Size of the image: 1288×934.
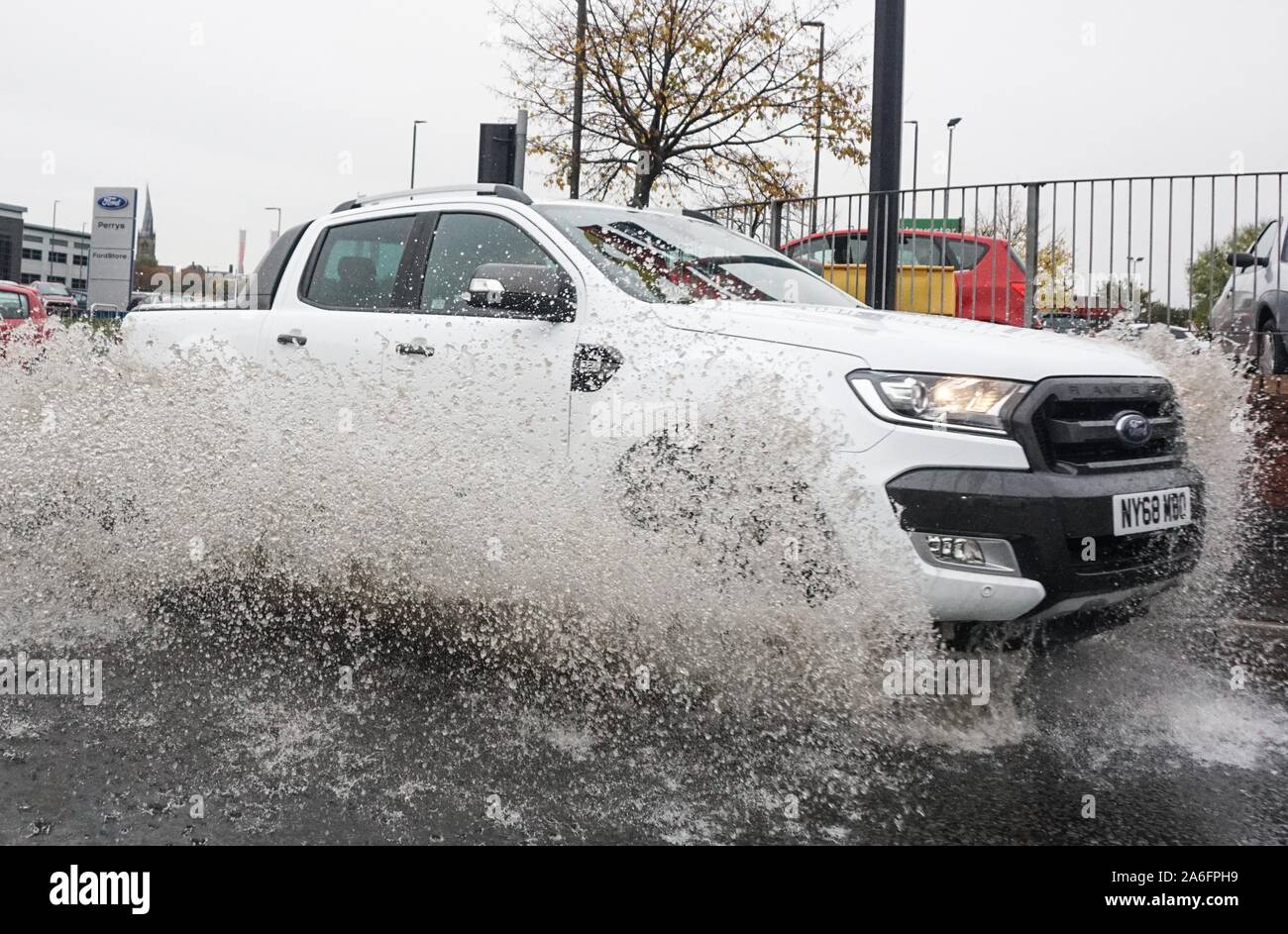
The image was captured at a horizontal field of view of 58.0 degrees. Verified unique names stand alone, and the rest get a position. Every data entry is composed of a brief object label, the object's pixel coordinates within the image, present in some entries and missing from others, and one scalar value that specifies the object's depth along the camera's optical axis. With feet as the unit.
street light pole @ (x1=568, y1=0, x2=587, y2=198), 57.72
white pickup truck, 10.78
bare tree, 57.62
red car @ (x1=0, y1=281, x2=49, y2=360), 47.16
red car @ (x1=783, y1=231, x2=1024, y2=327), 27.73
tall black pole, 26.50
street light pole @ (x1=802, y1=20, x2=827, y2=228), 58.70
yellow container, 29.32
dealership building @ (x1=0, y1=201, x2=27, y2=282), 337.72
